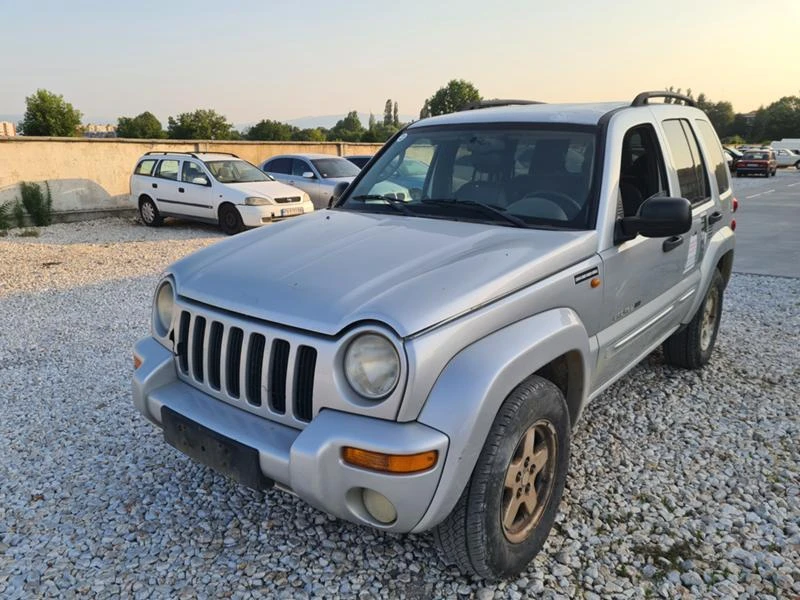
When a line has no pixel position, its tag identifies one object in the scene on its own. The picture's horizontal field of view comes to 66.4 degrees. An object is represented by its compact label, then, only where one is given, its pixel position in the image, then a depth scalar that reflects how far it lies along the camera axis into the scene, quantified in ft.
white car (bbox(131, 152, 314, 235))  39.27
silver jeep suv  7.01
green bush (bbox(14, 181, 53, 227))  44.09
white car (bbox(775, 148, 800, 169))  135.95
